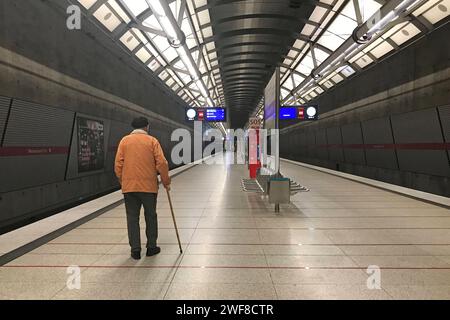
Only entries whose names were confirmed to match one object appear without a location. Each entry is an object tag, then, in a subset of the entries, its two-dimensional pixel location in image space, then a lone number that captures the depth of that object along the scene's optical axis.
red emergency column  11.96
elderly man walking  3.67
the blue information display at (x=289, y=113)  20.14
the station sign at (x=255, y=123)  12.76
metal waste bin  6.33
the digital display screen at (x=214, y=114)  20.61
